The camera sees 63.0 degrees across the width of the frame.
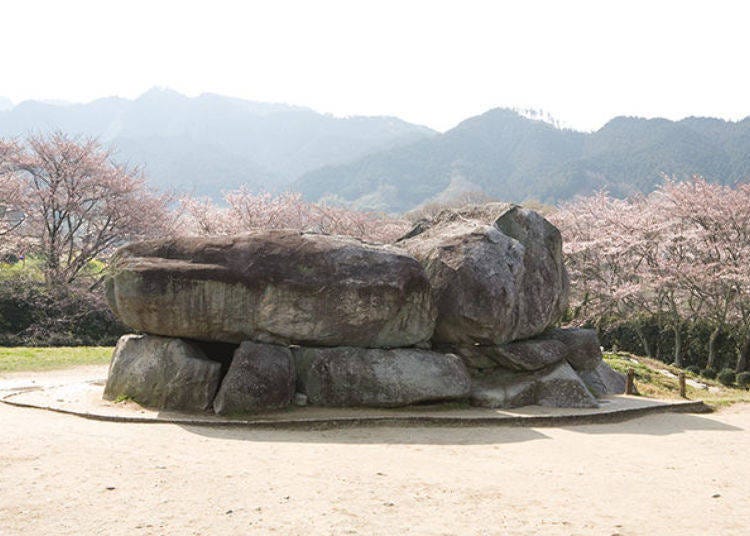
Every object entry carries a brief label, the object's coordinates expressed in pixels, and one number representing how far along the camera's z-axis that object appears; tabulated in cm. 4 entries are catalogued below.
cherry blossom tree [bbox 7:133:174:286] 2697
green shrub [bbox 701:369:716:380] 2348
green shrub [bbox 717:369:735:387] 2211
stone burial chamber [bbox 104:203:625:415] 1080
